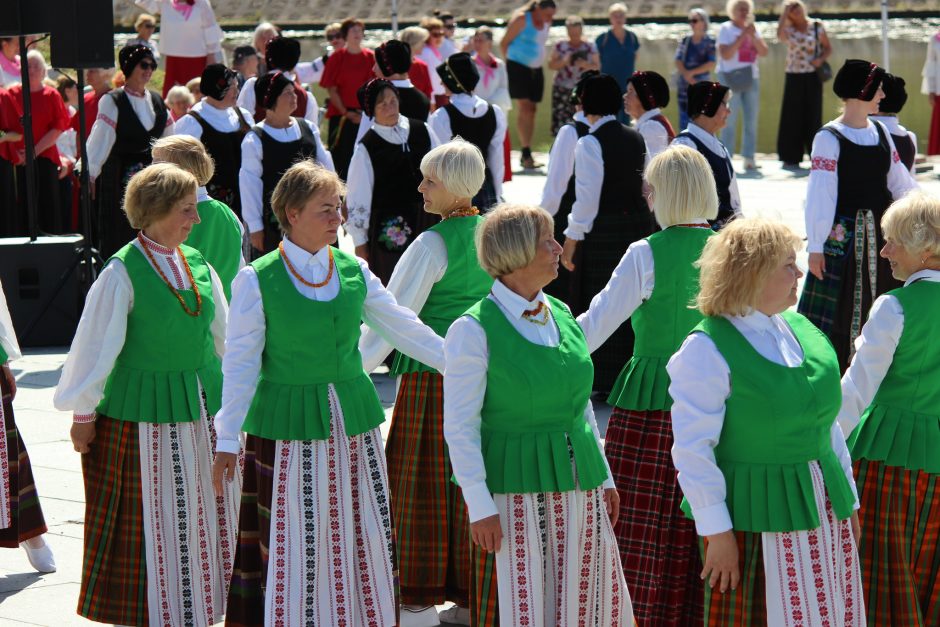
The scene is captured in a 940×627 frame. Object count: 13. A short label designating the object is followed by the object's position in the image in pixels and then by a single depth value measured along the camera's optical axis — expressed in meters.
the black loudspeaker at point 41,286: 17.40
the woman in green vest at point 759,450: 6.37
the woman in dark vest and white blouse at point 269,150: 14.63
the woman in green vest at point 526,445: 6.76
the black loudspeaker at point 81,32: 17.46
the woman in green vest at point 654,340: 8.45
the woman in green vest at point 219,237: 10.85
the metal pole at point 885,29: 28.83
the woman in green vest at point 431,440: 8.92
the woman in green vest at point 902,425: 7.55
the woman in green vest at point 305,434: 7.51
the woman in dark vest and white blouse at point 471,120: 16.33
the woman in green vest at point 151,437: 8.38
